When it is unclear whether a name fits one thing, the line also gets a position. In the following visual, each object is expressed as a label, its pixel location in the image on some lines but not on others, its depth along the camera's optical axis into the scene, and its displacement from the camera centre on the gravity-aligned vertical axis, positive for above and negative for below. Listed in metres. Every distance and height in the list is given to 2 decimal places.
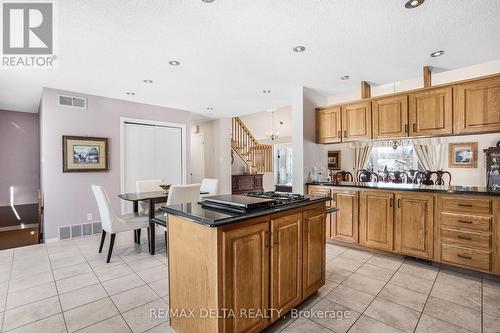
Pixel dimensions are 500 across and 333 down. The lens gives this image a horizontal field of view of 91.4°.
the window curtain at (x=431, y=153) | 6.34 +0.31
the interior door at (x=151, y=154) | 5.03 +0.24
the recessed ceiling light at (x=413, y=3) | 1.93 +1.29
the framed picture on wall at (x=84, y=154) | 4.21 +0.21
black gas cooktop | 1.68 -0.28
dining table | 3.37 -0.49
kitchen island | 1.45 -0.67
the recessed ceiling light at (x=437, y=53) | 2.82 +1.30
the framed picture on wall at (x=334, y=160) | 8.04 +0.15
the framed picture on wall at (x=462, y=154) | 5.84 +0.23
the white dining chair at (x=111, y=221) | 3.13 -0.75
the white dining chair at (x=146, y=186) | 4.28 -0.38
